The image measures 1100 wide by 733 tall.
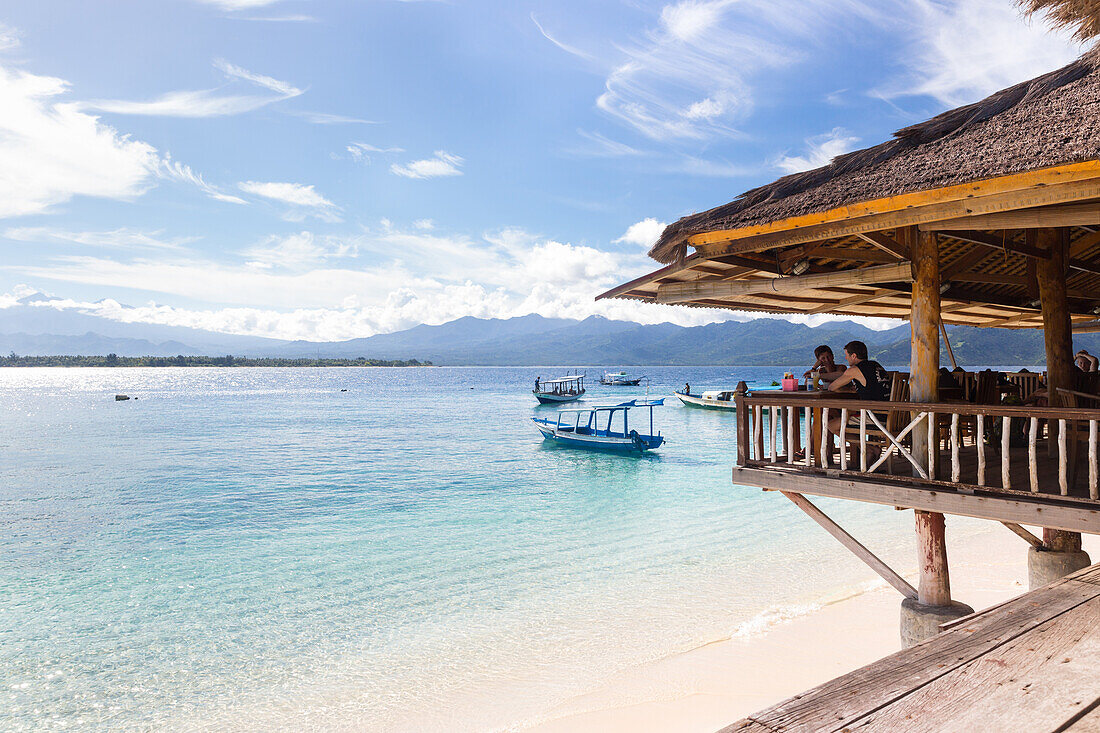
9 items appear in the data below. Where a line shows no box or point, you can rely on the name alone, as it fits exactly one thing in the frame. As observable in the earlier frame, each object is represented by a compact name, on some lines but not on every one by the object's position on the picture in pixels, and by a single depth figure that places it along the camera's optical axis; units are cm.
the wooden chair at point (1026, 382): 941
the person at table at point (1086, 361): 1060
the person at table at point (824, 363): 731
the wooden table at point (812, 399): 535
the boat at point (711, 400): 4944
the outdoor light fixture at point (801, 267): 613
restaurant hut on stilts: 411
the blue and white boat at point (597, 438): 2852
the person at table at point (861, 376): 582
